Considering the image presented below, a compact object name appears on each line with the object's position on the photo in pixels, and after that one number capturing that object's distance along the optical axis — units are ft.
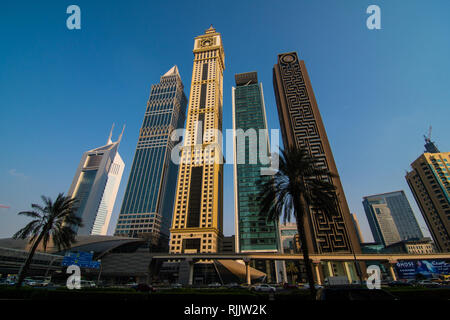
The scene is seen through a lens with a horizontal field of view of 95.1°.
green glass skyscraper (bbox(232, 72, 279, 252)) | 337.52
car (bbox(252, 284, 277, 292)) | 124.87
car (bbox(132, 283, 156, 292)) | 113.01
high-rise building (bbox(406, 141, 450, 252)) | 322.55
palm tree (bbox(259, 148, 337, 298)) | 80.79
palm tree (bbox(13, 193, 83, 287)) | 102.95
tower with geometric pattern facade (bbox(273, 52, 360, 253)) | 244.83
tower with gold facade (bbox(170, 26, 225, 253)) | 348.79
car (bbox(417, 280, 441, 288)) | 119.44
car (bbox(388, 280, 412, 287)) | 126.19
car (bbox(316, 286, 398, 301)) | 32.09
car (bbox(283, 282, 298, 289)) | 144.61
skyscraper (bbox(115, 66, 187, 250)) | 487.61
